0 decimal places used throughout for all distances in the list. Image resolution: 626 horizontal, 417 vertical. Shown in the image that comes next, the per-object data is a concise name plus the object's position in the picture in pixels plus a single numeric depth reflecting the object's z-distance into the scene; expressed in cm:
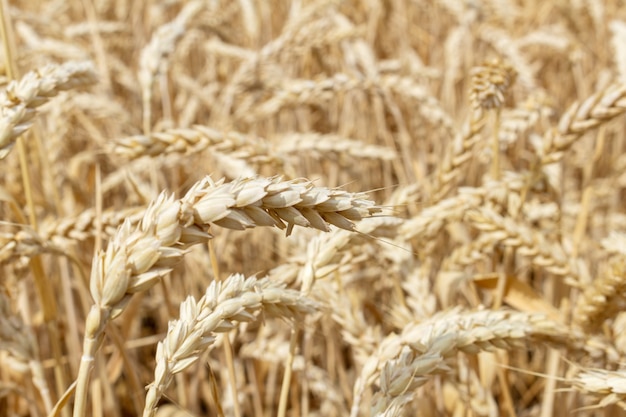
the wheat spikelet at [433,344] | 62
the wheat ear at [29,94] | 62
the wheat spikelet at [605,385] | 61
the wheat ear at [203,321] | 57
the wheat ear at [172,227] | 55
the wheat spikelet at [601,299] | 68
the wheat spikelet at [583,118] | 73
